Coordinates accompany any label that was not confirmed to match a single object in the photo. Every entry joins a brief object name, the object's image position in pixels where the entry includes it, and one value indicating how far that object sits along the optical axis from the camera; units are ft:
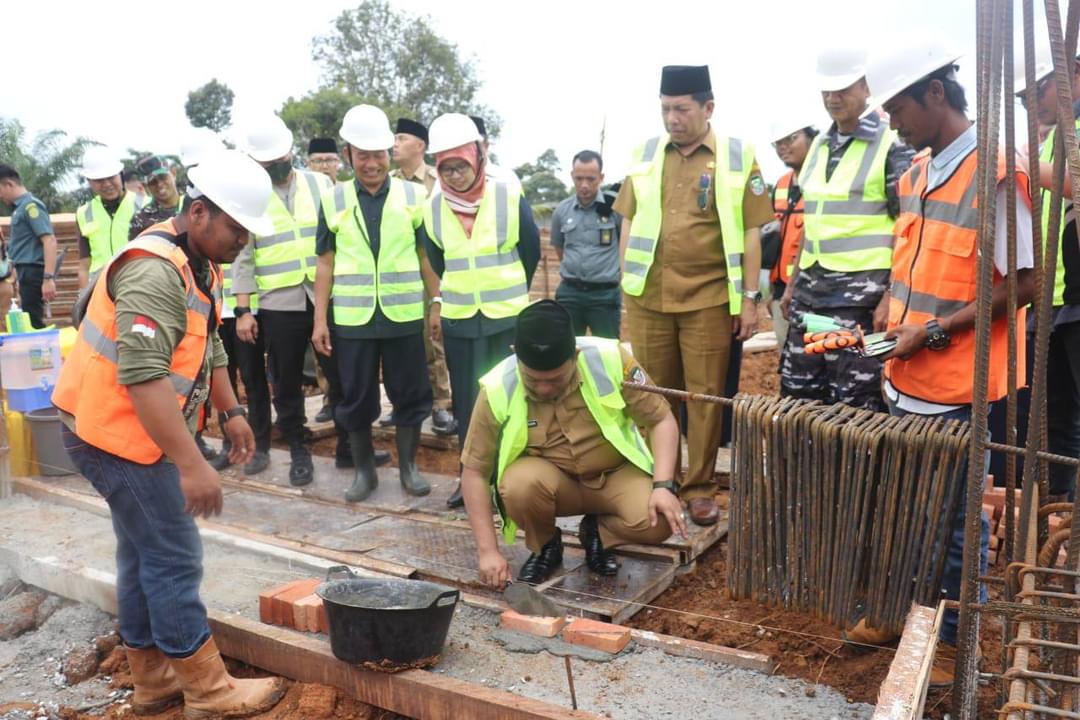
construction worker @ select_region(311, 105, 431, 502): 17.33
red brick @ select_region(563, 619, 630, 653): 10.97
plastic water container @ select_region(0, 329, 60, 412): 19.34
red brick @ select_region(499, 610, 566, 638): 11.38
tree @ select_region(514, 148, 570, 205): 95.30
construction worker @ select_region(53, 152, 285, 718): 9.21
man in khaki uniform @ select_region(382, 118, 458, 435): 21.76
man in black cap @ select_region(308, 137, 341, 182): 24.08
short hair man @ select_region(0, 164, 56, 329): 28.91
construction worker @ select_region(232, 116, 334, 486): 18.65
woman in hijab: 16.60
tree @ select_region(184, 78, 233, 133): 114.62
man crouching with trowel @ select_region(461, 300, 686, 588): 12.81
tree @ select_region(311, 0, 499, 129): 122.24
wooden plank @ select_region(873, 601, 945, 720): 7.29
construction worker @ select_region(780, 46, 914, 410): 13.55
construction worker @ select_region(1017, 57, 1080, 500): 13.69
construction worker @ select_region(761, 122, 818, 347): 19.76
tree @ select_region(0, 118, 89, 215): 66.95
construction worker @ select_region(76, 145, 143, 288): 22.30
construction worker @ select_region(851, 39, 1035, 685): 9.80
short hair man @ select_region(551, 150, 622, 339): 22.53
